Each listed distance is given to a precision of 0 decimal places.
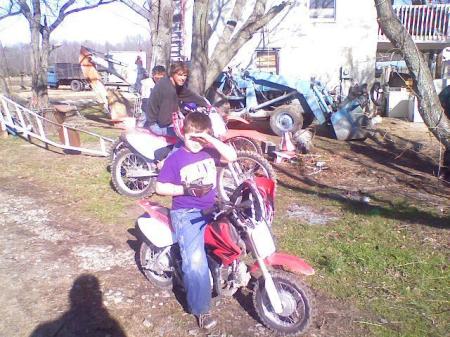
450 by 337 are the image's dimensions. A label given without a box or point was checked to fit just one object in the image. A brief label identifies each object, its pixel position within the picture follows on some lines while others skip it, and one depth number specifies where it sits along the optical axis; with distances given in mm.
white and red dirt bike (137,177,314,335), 2900
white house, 17297
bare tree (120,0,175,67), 9531
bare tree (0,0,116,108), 11845
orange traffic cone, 8539
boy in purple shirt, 3100
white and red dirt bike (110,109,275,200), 5695
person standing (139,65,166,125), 7830
